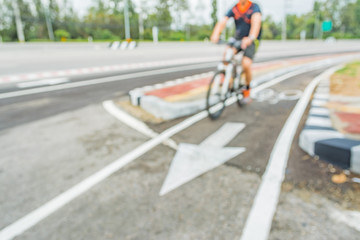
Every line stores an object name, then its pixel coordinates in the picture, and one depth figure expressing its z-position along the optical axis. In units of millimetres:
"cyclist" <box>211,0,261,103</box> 4660
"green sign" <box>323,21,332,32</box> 60881
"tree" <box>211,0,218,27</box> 78875
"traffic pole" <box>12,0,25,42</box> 43031
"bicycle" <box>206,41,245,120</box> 4613
